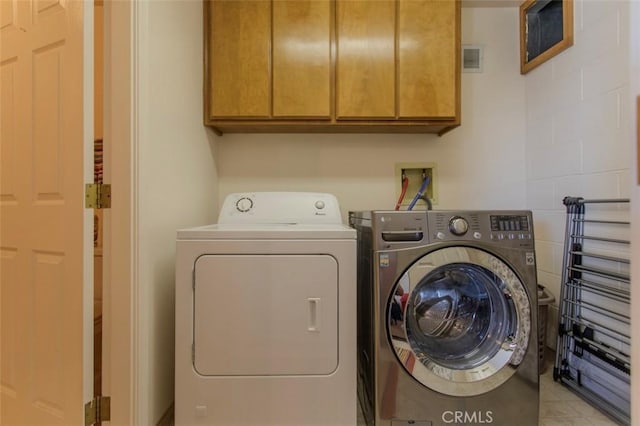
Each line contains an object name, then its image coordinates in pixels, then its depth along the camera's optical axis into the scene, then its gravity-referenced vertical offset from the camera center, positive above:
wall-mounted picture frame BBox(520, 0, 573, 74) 1.77 +1.09
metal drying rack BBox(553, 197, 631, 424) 1.42 -0.45
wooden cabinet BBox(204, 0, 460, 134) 1.80 +0.87
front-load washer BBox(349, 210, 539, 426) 1.27 -0.44
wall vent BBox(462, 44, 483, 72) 2.16 +1.04
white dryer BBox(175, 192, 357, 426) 1.25 -0.46
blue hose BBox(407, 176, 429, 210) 1.97 +0.14
